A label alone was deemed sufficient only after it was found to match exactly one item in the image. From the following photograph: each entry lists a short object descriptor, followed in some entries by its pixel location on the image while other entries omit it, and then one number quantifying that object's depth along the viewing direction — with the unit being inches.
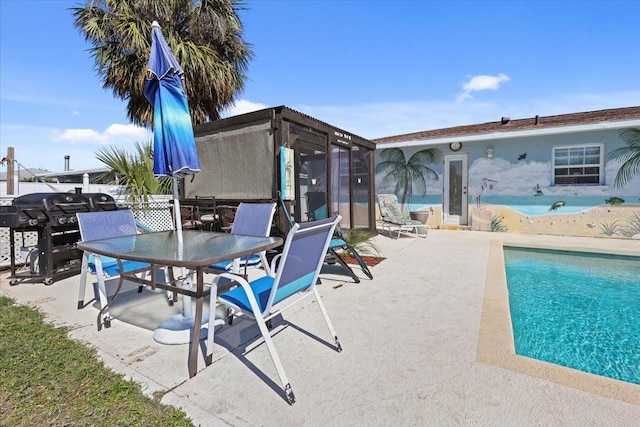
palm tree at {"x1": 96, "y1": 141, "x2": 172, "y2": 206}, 281.6
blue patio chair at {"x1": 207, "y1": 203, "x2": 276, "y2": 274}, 138.0
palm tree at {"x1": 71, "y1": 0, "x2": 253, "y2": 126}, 326.6
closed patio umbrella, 106.0
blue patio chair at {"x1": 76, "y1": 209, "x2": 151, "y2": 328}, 121.7
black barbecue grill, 165.2
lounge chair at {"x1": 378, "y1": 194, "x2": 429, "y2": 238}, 348.7
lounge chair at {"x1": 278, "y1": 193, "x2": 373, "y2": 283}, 175.2
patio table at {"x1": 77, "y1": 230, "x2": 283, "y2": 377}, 84.5
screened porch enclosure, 218.2
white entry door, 413.7
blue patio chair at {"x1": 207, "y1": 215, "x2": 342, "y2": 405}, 77.6
